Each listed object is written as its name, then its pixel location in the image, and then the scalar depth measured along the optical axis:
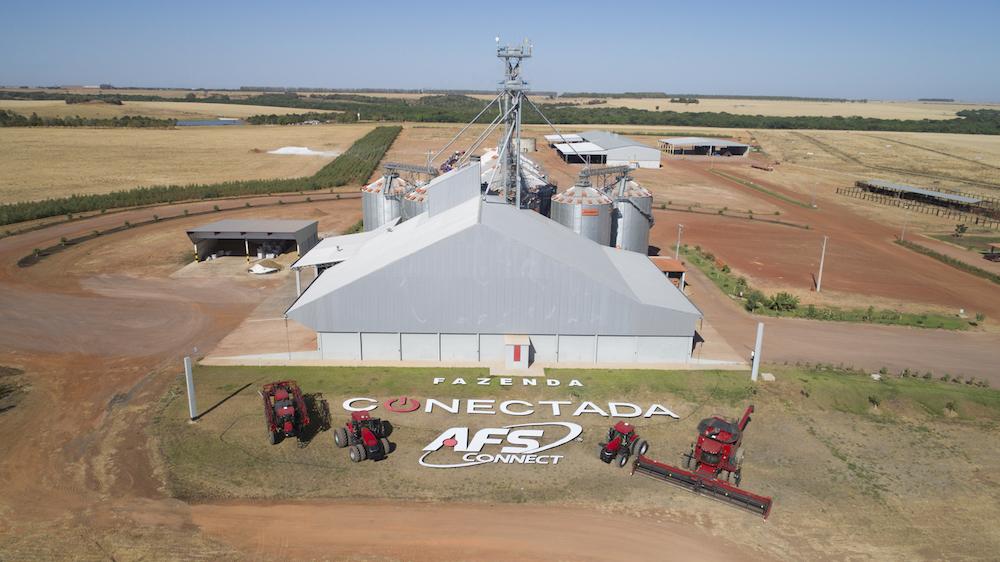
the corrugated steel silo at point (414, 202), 47.59
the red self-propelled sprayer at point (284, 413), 25.89
